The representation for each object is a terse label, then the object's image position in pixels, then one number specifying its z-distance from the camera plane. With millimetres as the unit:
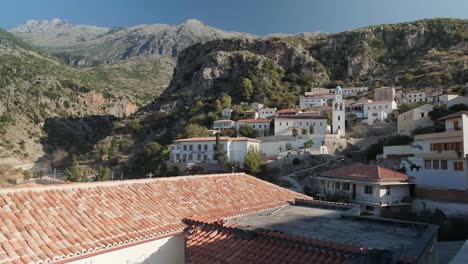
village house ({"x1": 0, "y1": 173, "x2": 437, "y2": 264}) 6363
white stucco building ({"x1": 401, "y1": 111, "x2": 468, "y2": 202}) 27688
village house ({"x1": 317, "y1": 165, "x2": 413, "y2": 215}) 29609
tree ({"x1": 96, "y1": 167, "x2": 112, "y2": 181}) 52162
